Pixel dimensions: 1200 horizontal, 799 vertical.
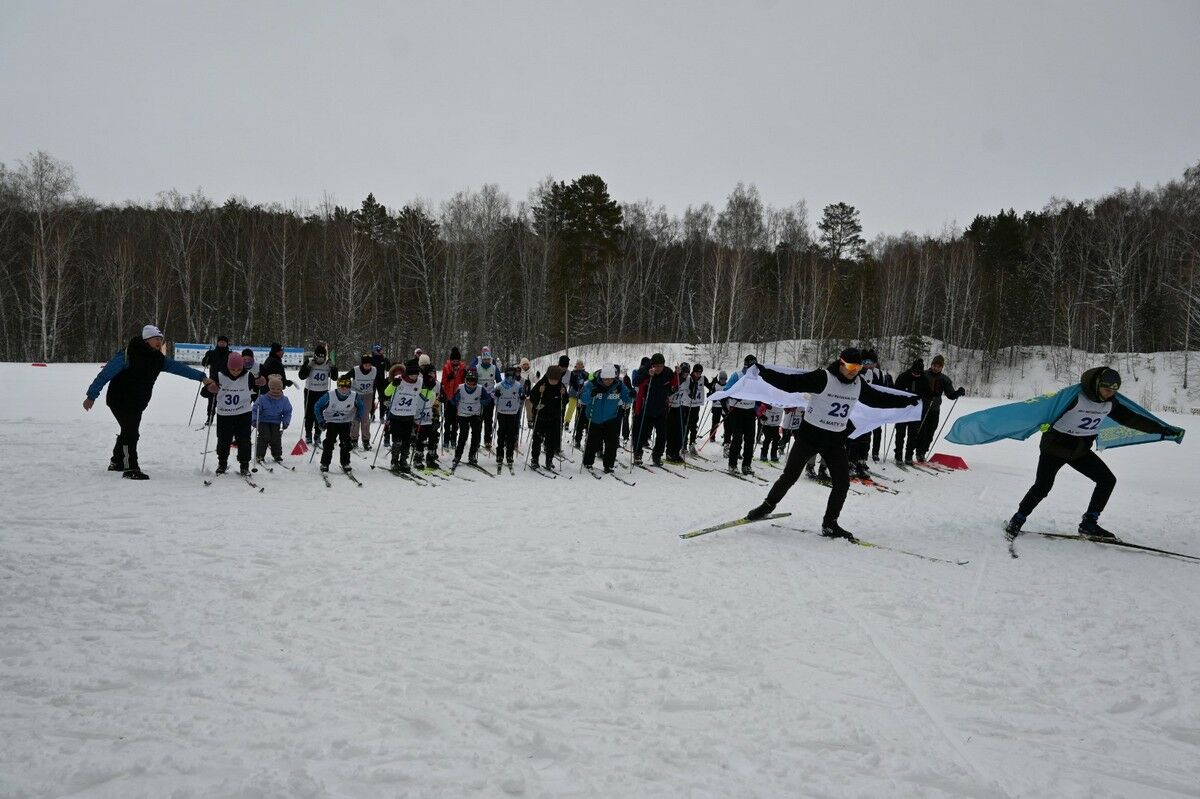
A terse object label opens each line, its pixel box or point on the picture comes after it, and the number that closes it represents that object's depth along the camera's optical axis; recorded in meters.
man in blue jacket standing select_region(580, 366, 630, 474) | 10.73
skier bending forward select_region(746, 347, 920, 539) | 6.64
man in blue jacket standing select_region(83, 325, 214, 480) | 8.03
